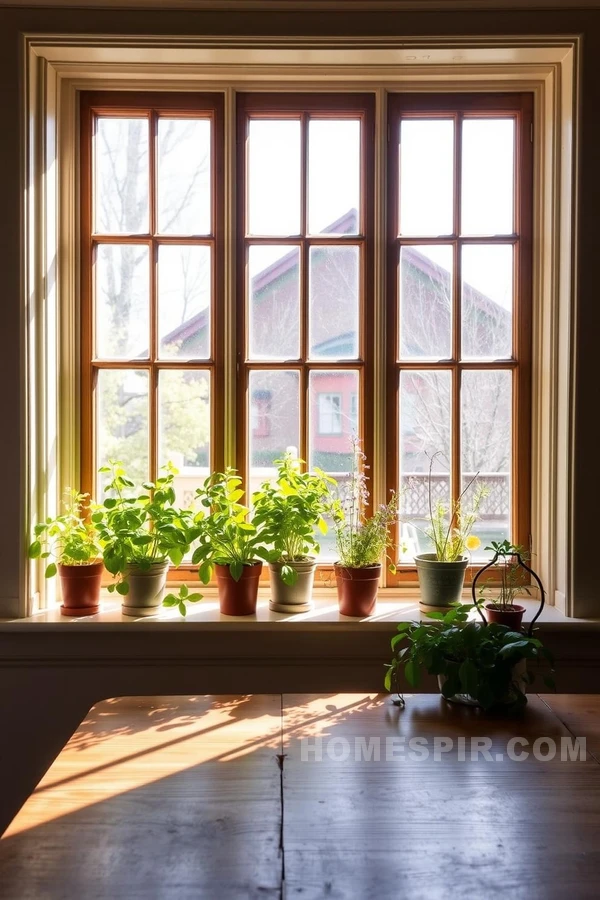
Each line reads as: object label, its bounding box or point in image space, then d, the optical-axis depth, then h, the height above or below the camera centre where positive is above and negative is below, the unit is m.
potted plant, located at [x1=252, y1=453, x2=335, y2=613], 2.51 -0.30
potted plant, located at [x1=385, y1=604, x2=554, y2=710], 1.81 -0.56
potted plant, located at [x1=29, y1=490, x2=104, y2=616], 2.52 -0.44
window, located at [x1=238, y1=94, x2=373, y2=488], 2.77 +0.67
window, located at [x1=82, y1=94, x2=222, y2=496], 2.77 +0.60
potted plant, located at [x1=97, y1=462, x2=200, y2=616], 2.49 -0.34
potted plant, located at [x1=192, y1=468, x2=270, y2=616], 2.52 -0.39
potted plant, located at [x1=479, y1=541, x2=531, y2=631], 2.27 -0.54
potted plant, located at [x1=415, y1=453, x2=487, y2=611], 2.58 -0.40
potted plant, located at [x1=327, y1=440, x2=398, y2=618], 2.54 -0.36
